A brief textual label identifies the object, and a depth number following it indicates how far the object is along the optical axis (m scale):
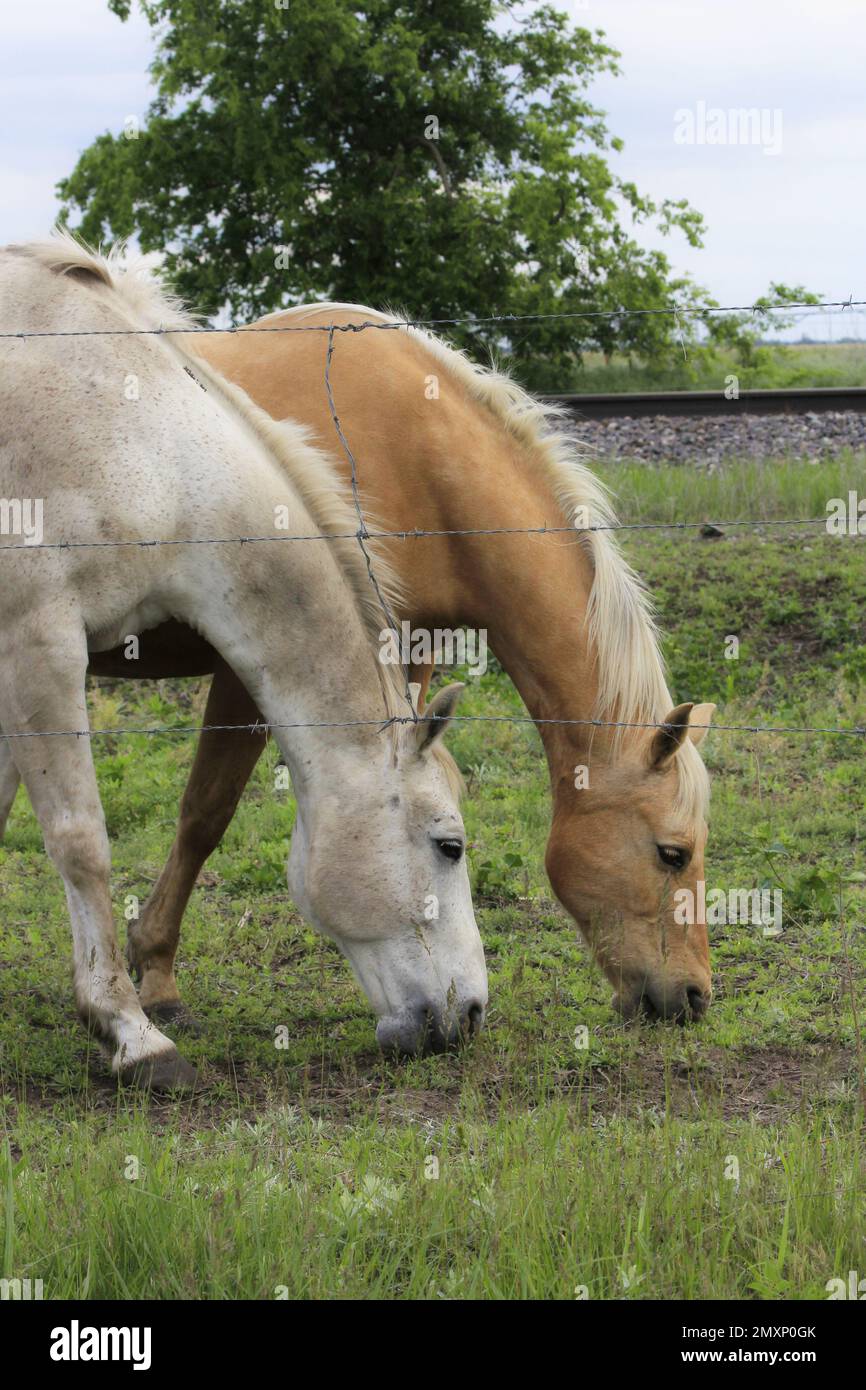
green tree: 16.91
